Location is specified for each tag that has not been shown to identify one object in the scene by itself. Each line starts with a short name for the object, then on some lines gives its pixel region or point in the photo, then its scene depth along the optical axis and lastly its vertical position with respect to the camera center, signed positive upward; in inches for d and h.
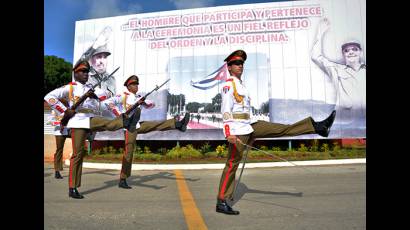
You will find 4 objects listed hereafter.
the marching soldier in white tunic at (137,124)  242.1 -2.5
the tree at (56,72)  1441.9 +226.2
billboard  471.8 +92.5
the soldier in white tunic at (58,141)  313.0 -21.9
